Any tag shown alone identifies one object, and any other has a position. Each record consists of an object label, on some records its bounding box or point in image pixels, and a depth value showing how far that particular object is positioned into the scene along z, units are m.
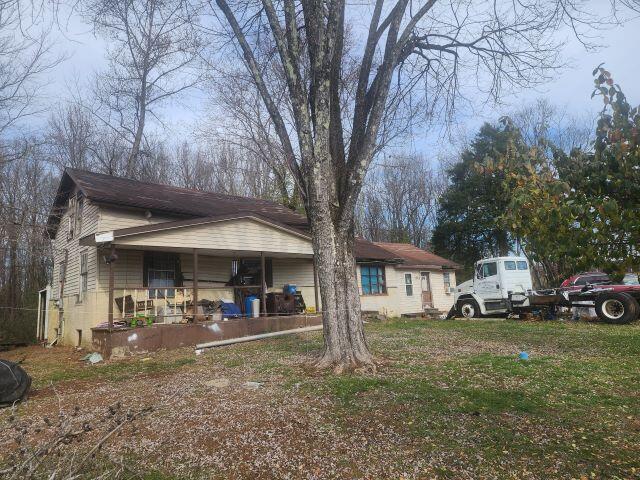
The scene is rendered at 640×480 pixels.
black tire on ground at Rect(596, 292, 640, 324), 13.60
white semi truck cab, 18.03
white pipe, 11.00
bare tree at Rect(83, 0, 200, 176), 24.80
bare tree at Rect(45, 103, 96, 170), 26.23
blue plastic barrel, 14.59
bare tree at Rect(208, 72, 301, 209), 19.75
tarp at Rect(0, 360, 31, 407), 6.46
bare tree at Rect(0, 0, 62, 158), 14.92
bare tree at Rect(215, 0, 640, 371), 7.05
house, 12.62
